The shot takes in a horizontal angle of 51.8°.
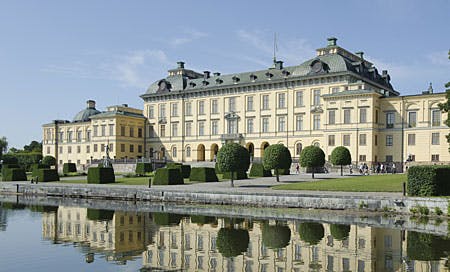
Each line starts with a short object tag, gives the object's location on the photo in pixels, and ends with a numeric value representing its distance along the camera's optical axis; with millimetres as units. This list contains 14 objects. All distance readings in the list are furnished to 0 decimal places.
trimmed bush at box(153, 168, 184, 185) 31859
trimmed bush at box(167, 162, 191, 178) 38594
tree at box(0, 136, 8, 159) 90625
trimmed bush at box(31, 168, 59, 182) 39594
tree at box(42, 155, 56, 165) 57294
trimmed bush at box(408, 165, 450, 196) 20391
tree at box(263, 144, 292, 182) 31328
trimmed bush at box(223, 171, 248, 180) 35250
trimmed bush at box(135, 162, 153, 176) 43531
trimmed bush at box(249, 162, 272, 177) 38625
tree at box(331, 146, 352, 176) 35750
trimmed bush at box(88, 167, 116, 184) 35469
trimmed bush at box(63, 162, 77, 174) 51594
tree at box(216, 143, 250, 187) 29328
